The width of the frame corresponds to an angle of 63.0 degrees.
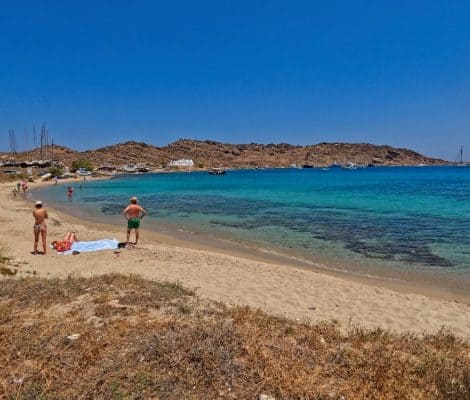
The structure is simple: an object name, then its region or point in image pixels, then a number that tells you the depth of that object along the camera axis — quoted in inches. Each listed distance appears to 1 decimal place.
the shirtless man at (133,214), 594.9
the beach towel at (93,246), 552.4
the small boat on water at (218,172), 4929.4
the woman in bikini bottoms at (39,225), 531.5
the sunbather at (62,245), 549.8
